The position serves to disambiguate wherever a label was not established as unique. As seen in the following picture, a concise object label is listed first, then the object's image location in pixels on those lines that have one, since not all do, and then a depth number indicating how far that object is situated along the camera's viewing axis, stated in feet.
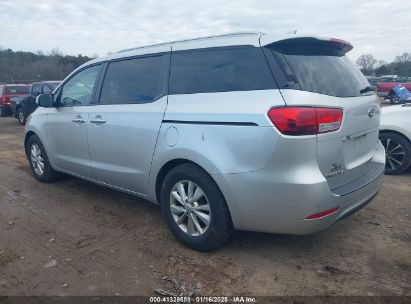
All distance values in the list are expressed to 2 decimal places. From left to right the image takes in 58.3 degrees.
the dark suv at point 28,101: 47.32
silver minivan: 9.10
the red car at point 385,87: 63.50
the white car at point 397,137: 18.76
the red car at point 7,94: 55.77
